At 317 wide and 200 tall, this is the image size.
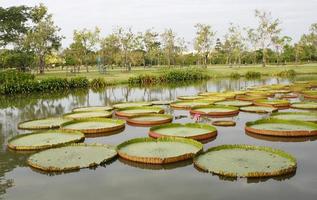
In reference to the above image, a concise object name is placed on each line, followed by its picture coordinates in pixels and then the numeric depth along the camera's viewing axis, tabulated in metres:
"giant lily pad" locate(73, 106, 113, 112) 14.93
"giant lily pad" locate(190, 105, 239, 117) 13.01
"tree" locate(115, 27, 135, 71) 47.39
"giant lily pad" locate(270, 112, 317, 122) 11.66
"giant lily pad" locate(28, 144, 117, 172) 7.38
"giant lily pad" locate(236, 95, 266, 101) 16.50
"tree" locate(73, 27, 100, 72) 42.84
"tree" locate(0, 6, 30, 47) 35.59
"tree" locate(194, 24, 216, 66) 51.97
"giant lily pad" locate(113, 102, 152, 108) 15.90
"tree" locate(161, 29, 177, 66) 57.16
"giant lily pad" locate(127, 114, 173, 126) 11.61
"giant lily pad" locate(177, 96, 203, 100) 17.66
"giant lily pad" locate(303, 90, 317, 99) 17.09
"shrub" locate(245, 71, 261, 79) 36.60
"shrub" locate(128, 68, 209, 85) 31.14
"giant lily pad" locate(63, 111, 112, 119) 13.22
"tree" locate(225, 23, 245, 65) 56.59
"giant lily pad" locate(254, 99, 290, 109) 14.34
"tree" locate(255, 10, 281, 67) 50.06
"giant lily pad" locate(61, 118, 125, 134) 10.71
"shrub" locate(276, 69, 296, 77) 37.12
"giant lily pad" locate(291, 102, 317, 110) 13.88
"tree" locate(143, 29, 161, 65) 54.78
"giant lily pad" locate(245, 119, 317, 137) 9.59
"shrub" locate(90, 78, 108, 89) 27.90
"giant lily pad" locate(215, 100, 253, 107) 14.95
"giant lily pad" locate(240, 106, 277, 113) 13.37
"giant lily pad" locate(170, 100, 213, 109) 15.02
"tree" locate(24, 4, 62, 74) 37.28
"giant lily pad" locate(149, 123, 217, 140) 9.53
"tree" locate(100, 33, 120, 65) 48.53
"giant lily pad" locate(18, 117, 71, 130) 11.44
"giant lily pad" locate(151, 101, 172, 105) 16.53
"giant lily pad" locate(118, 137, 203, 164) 7.57
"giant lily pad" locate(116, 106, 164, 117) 13.30
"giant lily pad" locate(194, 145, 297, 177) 6.64
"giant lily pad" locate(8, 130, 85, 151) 8.91
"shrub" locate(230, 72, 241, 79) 35.84
